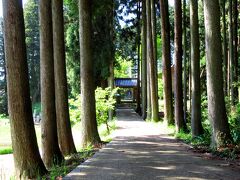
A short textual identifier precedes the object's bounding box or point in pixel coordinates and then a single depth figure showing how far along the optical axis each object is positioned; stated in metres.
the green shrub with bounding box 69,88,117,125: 19.52
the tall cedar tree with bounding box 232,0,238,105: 26.36
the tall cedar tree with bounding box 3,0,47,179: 7.85
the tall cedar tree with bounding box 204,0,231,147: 10.74
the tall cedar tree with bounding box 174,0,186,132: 16.84
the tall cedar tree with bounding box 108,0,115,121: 30.45
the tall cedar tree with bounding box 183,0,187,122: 24.67
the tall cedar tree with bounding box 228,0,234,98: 24.54
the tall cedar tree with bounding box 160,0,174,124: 21.30
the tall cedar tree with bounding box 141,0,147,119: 31.68
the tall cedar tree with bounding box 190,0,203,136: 14.12
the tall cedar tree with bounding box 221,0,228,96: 26.99
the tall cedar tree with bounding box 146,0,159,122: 25.47
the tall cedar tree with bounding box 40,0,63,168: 10.37
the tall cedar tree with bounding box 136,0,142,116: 36.72
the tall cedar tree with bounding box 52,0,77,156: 12.05
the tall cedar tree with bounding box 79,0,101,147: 14.15
